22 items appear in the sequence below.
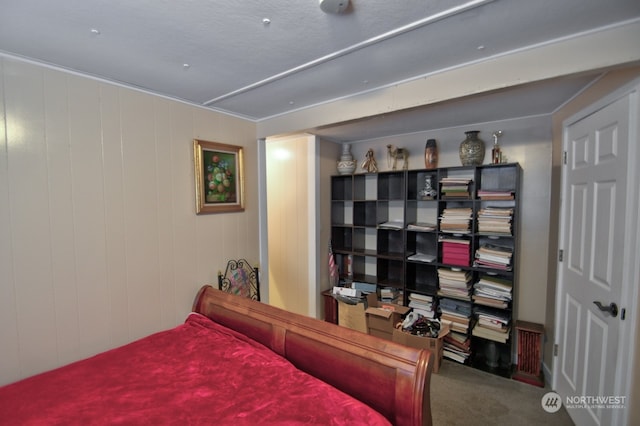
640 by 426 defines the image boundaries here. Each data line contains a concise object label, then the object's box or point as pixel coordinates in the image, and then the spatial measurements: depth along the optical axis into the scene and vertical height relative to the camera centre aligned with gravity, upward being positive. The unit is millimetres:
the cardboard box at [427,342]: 2562 -1329
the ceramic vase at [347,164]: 3518 +456
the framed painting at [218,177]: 2303 +210
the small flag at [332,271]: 3525 -906
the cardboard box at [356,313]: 2984 -1243
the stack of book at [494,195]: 2582 +43
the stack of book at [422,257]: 2955 -633
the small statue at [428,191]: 2967 +94
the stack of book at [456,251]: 2758 -523
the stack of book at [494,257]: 2570 -543
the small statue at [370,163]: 3404 +454
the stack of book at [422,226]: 2977 -294
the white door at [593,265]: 1523 -418
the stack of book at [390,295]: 3229 -1113
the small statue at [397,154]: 3250 +537
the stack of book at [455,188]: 2768 +117
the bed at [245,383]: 1188 -916
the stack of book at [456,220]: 2771 -207
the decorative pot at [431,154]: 2988 +492
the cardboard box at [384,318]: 2846 -1239
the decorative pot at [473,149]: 2729 +497
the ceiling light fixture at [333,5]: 1101 +786
